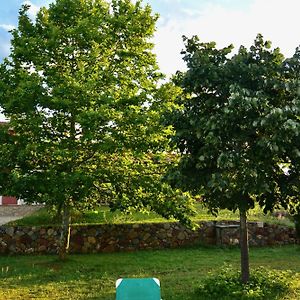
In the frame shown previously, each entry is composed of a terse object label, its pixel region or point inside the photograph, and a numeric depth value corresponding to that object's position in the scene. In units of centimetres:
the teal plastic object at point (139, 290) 398
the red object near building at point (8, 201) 2536
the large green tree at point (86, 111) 967
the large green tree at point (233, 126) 636
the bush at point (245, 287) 704
